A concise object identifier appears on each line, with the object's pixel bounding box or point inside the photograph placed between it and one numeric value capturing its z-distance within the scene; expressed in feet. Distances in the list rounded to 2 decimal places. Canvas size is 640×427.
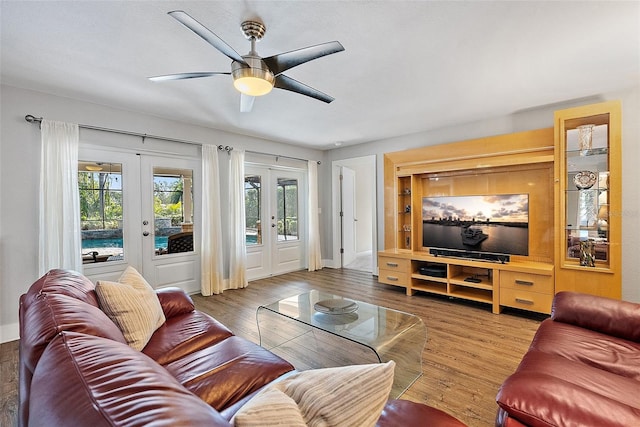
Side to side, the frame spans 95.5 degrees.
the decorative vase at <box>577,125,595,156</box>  9.98
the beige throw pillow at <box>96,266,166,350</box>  5.32
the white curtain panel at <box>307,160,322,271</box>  19.03
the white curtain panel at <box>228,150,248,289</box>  14.84
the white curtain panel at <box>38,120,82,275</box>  9.71
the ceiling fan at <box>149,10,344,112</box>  5.51
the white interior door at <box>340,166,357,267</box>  20.10
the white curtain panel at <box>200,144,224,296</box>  13.82
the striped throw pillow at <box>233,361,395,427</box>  2.07
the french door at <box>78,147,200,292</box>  11.24
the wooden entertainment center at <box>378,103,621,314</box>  9.68
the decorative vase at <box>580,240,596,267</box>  9.89
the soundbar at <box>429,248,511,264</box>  11.37
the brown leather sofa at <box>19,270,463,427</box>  1.93
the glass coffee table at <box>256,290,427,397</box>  6.63
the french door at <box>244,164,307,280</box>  16.85
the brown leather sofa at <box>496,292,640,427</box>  3.09
